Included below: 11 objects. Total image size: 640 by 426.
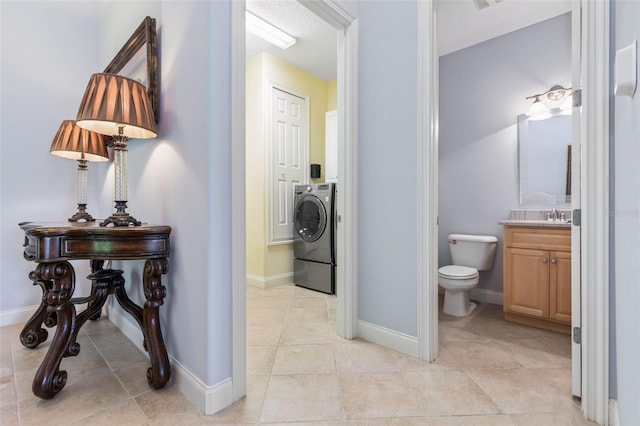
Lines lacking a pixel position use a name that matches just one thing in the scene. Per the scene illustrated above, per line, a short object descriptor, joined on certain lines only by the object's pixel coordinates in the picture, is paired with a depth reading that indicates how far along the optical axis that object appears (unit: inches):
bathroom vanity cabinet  84.1
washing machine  127.5
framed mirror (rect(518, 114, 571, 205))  101.7
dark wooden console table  53.4
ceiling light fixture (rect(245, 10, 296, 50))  109.3
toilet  96.1
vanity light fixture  99.2
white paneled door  138.6
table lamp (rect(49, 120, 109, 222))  76.6
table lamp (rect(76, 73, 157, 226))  51.9
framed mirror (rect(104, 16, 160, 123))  62.5
